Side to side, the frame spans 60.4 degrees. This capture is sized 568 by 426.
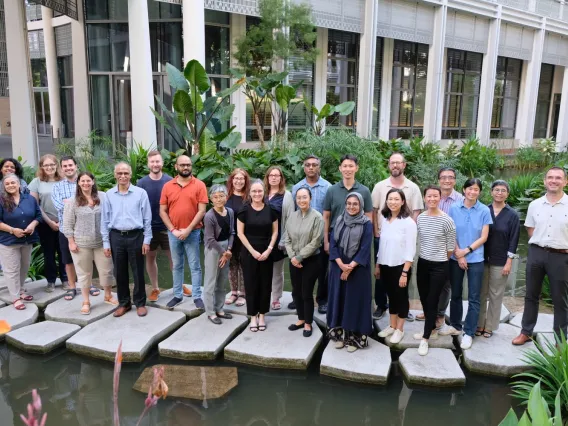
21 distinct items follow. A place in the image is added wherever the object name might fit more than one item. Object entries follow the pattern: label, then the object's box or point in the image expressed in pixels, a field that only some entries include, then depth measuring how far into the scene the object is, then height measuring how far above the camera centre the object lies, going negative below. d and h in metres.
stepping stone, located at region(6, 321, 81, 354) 4.68 -2.20
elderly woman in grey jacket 4.94 -1.34
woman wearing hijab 4.38 -1.46
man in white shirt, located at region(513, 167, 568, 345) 4.21 -1.11
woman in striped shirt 4.31 -1.16
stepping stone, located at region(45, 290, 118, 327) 5.20 -2.18
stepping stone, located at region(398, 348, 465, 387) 4.15 -2.17
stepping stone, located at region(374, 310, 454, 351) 4.70 -2.16
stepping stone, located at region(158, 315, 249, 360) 4.57 -2.18
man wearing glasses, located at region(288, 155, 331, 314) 5.10 -0.84
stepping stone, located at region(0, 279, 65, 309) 5.63 -2.17
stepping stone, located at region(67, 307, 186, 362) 4.57 -2.18
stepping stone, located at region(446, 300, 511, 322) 5.26 -2.13
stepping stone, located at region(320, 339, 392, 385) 4.19 -2.17
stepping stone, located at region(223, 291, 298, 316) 5.40 -2.17
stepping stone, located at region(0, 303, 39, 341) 5.10 -2.18
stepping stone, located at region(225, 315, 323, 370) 4.45 -2.18
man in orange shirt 5.25 -1.05
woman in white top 4.34 -1.15
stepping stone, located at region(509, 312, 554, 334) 4.95 -2.12
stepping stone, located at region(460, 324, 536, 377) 4.30 -2.13
